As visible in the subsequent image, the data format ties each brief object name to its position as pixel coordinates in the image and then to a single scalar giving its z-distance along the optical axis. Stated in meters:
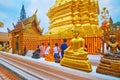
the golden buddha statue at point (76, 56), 1.69
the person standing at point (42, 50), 3.80
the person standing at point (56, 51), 2.96
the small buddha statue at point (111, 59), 1.38
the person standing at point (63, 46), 2.68
